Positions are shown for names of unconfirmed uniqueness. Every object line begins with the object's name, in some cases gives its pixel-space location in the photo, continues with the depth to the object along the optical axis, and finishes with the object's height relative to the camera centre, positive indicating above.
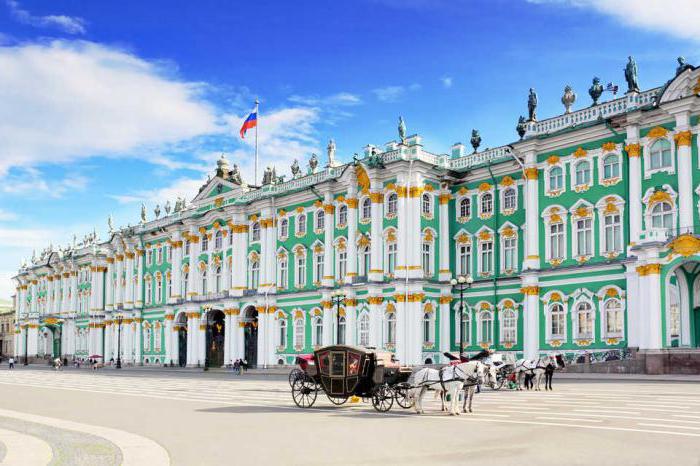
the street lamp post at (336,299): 56.84 +0.07
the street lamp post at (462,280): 39.33 +0.96
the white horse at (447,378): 21.19 -2.07
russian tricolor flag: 66.56 +14.82
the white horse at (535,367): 30.12 -2.53
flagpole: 66.69 +12.67
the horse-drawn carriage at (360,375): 22.58 -2.16
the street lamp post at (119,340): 80.33 -4.25
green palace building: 41.66 +3.48
